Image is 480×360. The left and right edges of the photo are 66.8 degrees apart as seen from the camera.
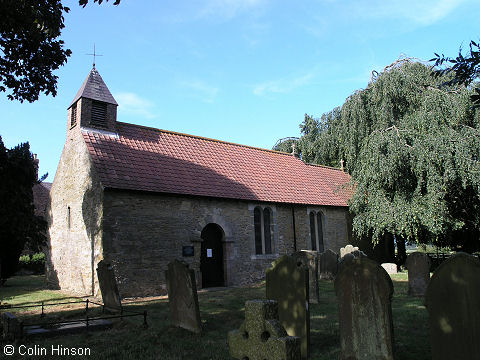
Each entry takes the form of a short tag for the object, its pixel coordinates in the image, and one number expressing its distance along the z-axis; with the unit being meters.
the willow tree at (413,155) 16.28
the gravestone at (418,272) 11.12
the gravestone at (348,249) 15.41
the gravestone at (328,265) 15.93
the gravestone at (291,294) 6.23
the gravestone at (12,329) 6.92
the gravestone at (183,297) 7.38
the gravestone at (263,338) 3.59
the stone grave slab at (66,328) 7.18
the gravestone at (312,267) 10.47
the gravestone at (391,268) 18.41
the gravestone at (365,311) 5.12
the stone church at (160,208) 13.41
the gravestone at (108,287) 9.08
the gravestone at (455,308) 4.38
